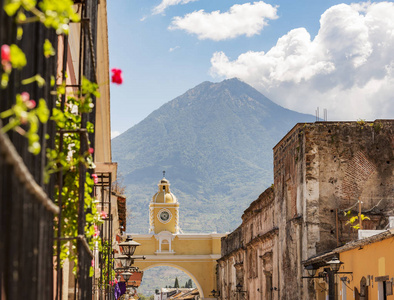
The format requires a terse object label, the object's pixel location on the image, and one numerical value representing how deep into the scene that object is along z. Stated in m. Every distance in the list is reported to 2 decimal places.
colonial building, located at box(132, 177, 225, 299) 54.88
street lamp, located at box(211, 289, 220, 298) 48.36
